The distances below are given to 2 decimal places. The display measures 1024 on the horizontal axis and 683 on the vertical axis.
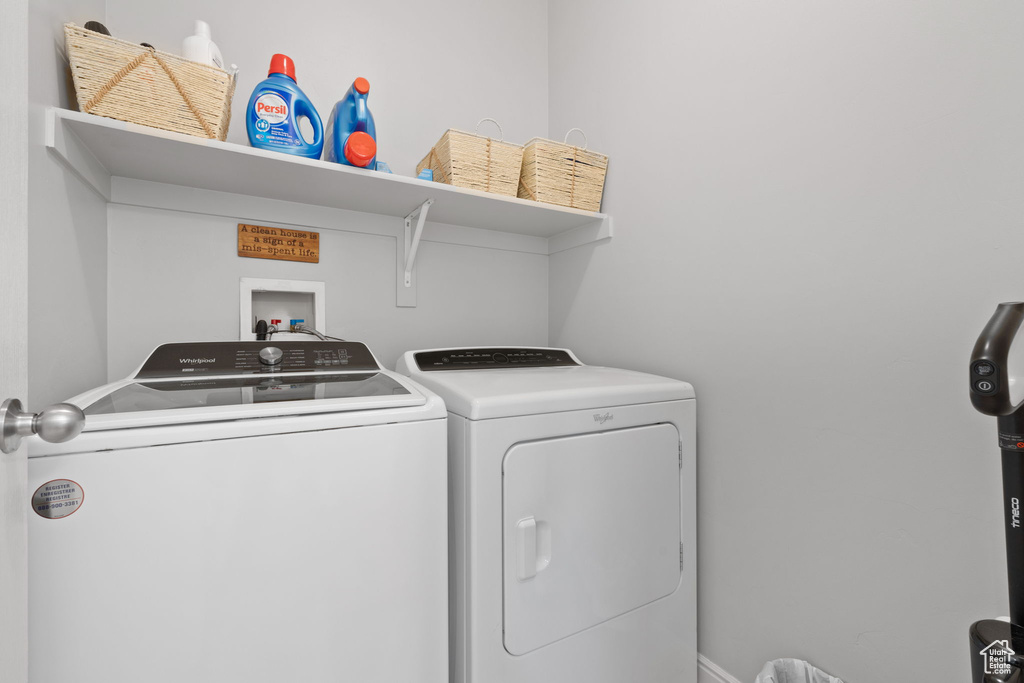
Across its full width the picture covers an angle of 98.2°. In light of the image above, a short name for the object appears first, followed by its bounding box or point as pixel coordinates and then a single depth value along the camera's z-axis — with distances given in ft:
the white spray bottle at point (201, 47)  4.15
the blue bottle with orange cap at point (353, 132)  4.24
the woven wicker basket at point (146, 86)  3.37
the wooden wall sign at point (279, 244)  5.08
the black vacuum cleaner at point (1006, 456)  1.81
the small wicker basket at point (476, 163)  5.00
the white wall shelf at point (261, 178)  3.55
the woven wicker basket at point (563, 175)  5.43
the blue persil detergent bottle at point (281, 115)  4.17
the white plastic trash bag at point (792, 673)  3.72
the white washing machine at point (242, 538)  2.28
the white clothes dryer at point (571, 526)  3.40
